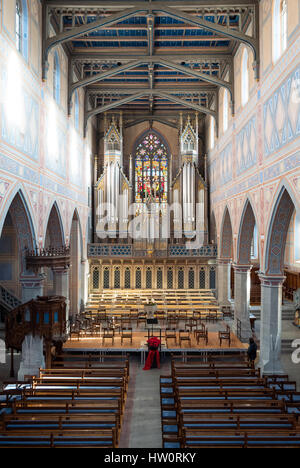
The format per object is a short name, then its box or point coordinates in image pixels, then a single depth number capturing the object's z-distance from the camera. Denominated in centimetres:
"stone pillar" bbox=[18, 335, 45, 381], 1537
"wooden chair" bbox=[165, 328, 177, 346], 1919
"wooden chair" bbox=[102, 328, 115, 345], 1920
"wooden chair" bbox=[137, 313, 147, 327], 2212
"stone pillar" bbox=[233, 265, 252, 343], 2089
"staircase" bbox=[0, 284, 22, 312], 2302
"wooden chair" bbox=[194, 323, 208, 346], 1954
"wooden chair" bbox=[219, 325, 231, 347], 1900
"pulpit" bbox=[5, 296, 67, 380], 1431
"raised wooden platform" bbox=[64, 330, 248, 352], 1878
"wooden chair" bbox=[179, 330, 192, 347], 1900
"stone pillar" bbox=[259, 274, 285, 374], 1562
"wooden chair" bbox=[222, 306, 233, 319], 2470
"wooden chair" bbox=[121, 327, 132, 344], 1966
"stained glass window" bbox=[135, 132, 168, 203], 3344
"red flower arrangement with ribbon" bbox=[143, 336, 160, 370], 1752
